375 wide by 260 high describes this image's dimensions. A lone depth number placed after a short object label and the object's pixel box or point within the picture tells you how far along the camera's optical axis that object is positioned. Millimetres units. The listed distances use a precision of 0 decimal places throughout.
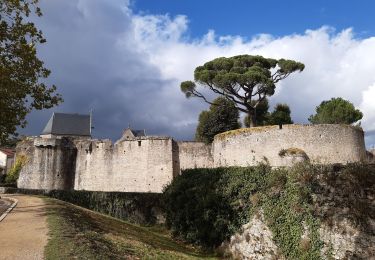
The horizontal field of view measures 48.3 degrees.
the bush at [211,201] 12750
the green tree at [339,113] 36031
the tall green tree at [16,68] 12672
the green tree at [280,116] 33812
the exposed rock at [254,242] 11324
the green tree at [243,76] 27797
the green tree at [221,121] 31000
